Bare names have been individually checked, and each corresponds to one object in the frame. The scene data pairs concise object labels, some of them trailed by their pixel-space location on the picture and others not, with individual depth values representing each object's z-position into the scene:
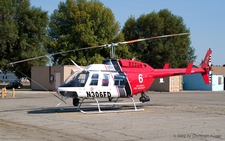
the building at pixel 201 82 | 51.74
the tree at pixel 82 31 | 53.59
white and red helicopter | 17.08
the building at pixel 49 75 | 41.75
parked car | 54.08
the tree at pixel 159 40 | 60.69
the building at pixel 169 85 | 45.62
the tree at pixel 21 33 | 48.19
